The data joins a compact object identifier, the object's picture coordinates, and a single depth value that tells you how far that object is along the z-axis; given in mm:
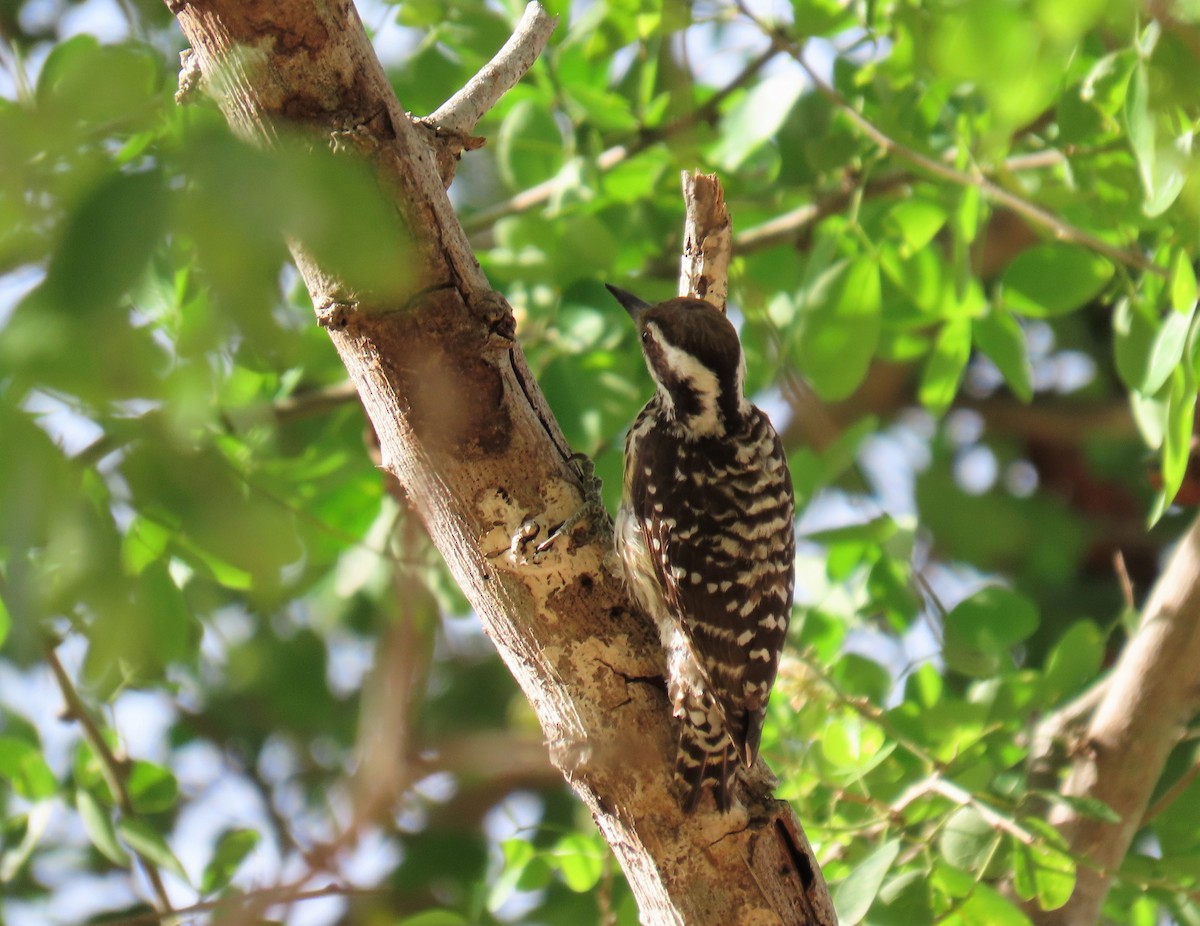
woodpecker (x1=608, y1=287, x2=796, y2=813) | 6738
